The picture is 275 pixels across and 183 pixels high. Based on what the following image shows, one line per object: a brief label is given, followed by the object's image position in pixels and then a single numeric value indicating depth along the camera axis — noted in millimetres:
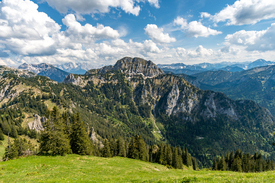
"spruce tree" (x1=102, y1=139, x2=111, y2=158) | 71744
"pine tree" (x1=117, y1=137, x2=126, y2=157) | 74188
